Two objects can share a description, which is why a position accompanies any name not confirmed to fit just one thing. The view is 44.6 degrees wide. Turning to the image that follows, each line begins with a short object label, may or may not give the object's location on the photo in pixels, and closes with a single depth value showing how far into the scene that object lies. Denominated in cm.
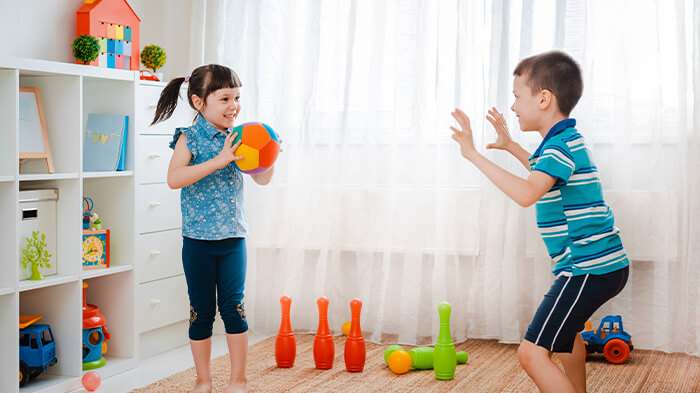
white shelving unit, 252
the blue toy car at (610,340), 301
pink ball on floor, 268
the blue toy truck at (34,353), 263
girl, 259
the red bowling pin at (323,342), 295
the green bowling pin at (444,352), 282
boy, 206
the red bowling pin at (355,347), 292
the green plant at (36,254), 266
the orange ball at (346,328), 342
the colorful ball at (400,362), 290
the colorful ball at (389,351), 300
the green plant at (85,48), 300
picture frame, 266
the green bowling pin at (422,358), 295
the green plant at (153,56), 332
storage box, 266
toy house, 311
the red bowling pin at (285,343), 299
